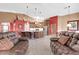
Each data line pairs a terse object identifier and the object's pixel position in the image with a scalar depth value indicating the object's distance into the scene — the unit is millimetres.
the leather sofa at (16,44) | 1115
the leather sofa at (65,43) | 1152
